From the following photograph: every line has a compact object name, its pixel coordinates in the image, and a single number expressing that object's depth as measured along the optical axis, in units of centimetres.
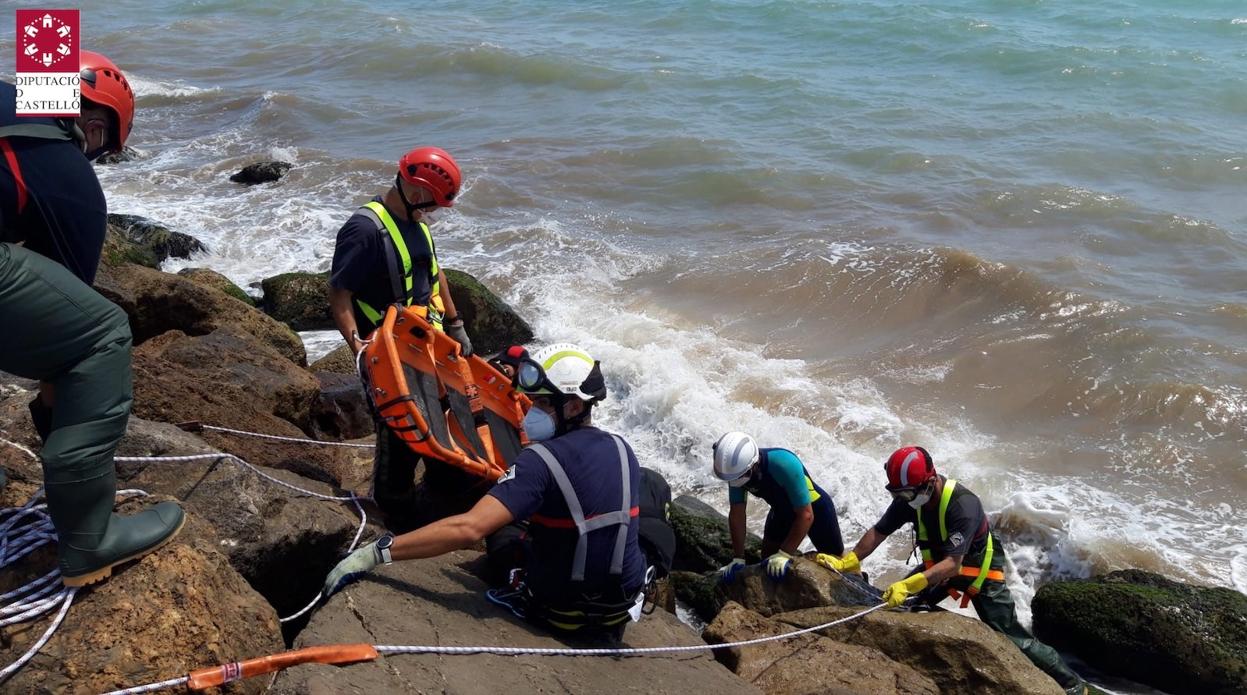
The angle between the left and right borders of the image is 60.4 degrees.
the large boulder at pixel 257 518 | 484
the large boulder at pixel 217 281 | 1102
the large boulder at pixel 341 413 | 794
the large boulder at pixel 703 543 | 804
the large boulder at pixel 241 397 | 642
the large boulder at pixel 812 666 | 559
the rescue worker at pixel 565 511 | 434
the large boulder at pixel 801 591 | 666
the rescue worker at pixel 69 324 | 356
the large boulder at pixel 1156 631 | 725
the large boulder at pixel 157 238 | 1434
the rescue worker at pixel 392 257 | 597
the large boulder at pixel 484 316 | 1184
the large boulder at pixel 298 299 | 1214
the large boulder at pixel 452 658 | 393
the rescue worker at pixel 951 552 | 686
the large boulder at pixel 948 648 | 584
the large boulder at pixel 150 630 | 369
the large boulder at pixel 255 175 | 1900
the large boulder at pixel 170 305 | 841
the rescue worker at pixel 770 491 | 710
